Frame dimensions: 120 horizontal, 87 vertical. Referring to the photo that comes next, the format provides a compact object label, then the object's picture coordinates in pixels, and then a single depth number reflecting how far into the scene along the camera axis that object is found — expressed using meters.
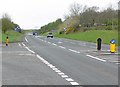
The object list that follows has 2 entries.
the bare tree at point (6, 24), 122.43
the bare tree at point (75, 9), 138.62
